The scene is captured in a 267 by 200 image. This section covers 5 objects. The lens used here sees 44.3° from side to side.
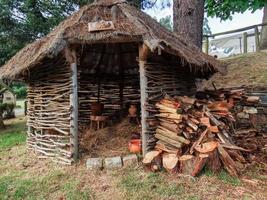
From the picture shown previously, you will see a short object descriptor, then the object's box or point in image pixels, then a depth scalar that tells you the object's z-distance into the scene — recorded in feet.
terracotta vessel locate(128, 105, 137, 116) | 26.53
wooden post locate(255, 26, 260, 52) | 38.37
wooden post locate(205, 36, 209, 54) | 41.50
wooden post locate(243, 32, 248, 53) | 40.33
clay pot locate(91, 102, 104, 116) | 27.86
